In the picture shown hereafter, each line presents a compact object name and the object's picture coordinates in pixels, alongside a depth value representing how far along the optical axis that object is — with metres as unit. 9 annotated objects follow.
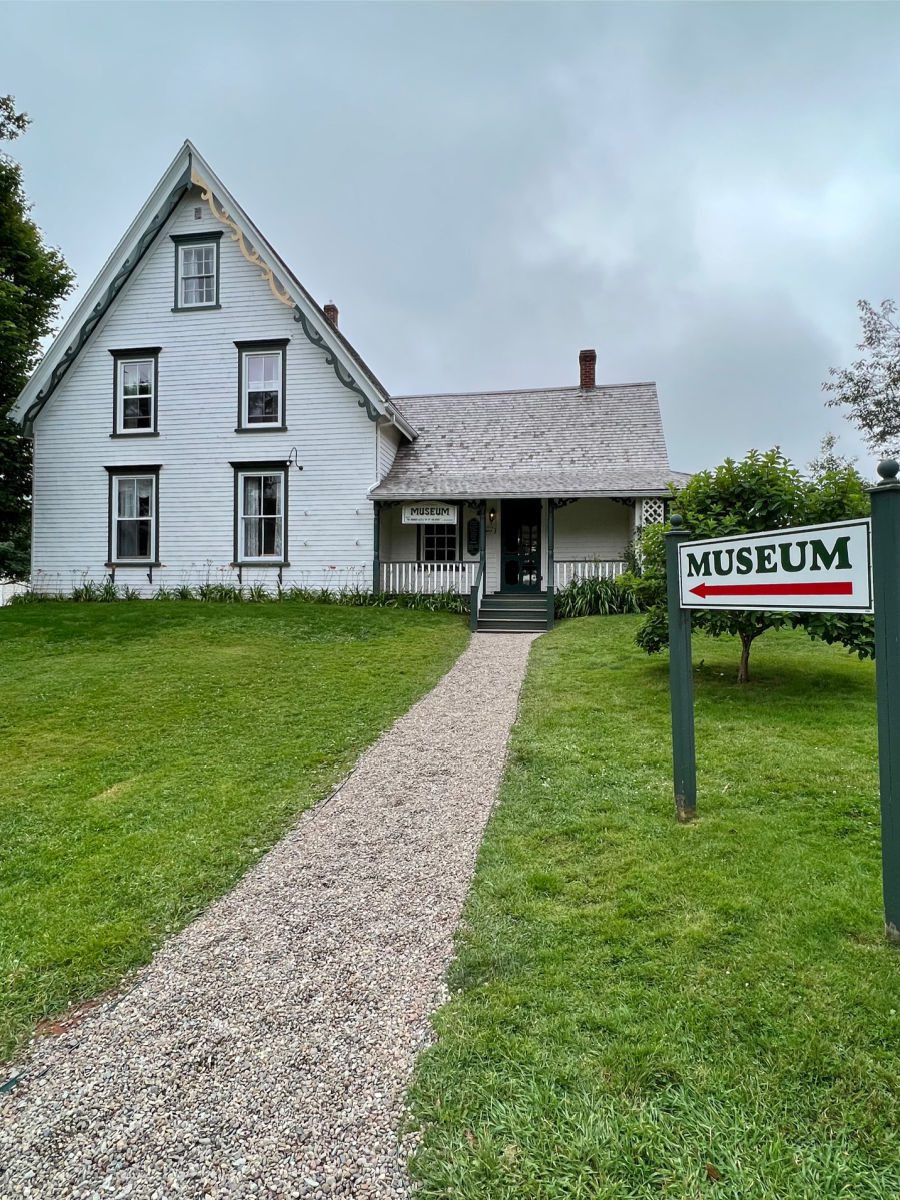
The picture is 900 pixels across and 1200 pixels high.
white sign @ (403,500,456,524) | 16.78
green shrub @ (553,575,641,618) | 15.41
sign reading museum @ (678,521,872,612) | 2.81
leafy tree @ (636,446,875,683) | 6.94
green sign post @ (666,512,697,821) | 4.28
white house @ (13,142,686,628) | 16.81
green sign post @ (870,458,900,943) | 2.58
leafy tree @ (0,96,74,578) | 20.38
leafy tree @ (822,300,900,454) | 26.72
